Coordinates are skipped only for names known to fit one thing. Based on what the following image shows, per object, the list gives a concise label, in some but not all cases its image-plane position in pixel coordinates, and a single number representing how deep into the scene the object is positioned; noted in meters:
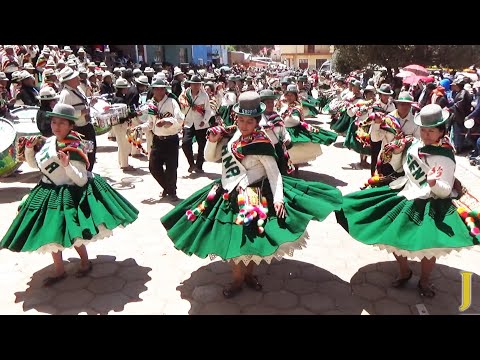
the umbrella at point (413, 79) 12.30
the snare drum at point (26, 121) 7.85
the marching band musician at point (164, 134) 6.95
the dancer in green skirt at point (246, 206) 3.80
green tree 18.86
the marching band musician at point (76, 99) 6.70
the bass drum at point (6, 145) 7.21
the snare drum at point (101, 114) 7.57
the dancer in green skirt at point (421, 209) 3.78
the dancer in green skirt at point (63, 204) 4.09
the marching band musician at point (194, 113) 8.83
